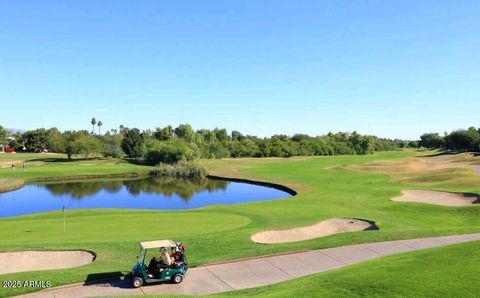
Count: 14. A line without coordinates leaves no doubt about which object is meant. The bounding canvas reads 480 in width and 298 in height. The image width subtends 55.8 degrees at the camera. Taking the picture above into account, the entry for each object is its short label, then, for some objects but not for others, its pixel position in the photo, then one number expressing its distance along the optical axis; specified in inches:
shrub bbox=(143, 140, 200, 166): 4003.4
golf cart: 622.8
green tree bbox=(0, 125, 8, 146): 6417.3
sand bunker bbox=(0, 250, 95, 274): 771.4
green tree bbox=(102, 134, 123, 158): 5305.1
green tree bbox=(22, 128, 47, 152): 6417.3
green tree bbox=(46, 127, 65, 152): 4937.0
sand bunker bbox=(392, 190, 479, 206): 1665.8
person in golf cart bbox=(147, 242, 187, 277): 631.8
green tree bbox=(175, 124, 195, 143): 5467.5
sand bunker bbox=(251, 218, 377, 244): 1024.2
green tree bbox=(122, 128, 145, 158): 5013.3
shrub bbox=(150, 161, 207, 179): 3441.7
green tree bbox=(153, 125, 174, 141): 5354.3
